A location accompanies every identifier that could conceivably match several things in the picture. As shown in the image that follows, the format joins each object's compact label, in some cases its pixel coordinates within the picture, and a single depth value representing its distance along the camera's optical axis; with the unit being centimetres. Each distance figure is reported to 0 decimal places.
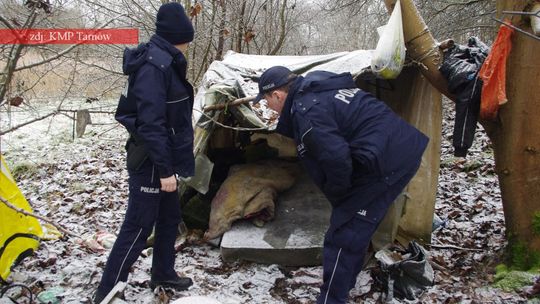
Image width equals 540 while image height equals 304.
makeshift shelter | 421
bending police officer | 287
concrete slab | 417
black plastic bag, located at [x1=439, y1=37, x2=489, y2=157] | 347
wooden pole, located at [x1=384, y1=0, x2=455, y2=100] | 372
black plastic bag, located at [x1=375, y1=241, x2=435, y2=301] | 358
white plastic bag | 351
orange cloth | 328
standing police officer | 294
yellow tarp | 353
